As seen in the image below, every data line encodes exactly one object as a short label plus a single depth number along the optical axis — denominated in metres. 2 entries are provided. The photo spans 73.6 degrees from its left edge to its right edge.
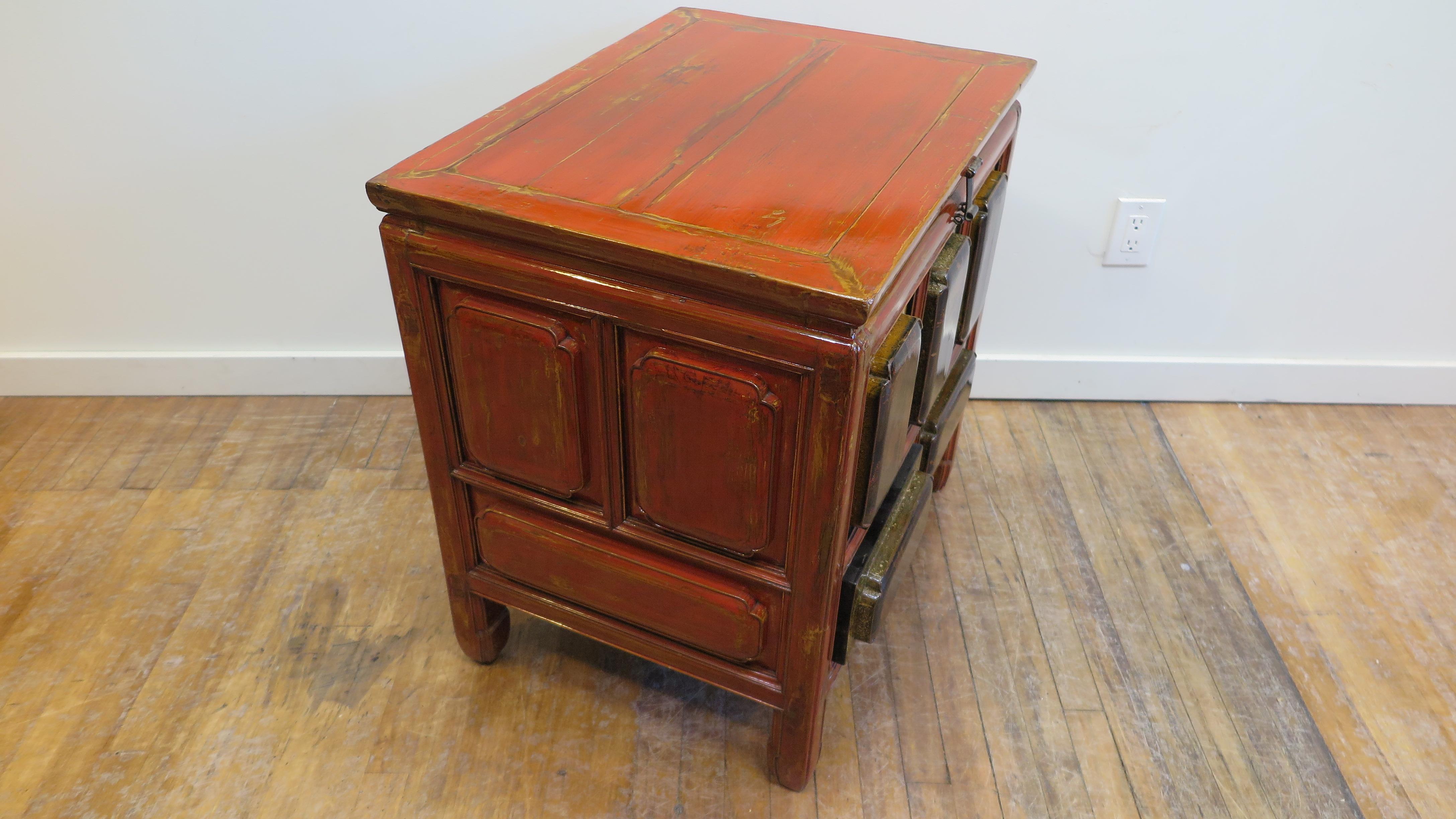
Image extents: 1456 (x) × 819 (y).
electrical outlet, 1.60
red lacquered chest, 0.81
